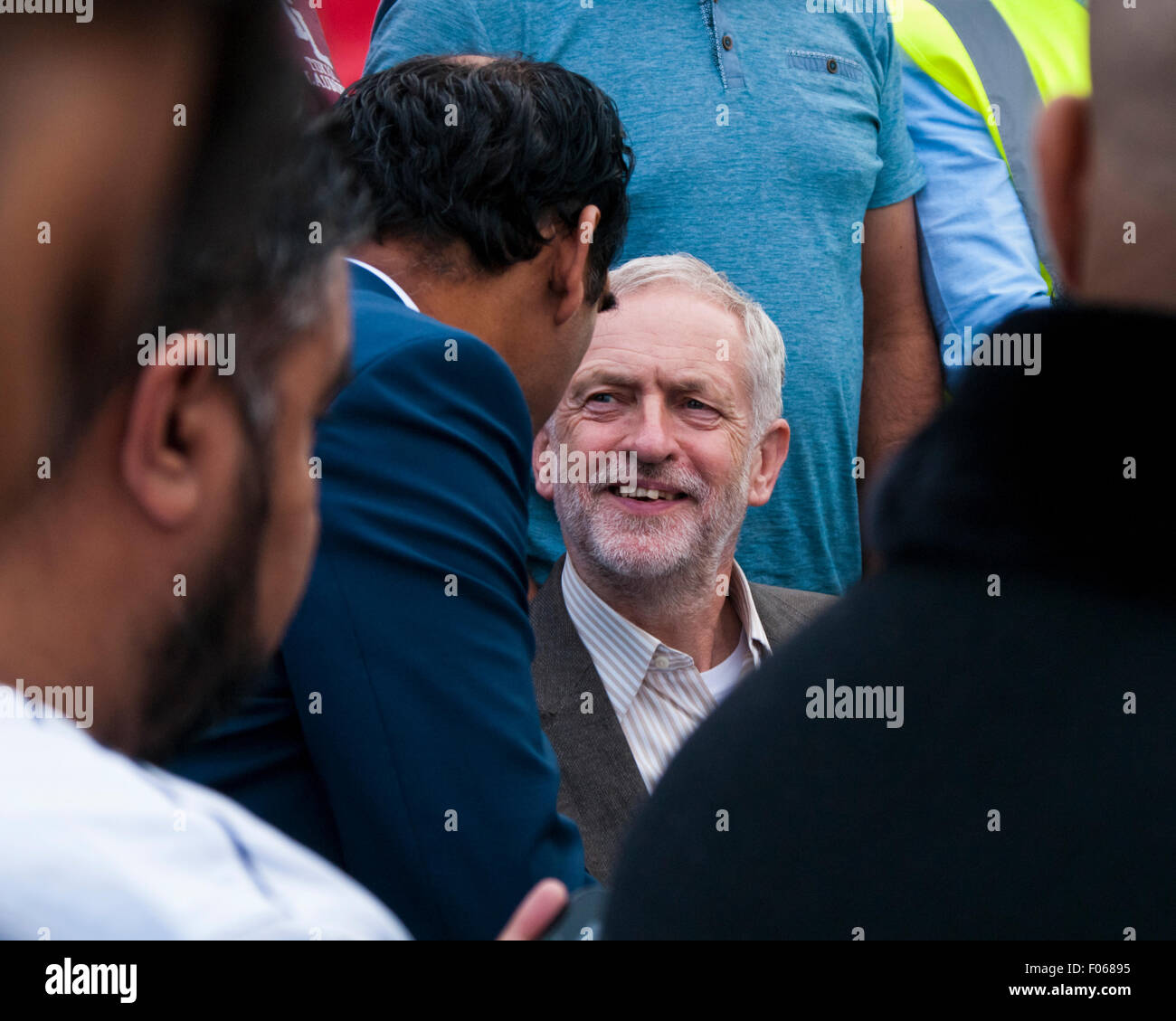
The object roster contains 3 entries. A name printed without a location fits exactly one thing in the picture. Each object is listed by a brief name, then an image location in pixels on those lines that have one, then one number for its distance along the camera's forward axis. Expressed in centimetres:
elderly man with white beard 254
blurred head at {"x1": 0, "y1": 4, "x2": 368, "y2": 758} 66
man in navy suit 138
